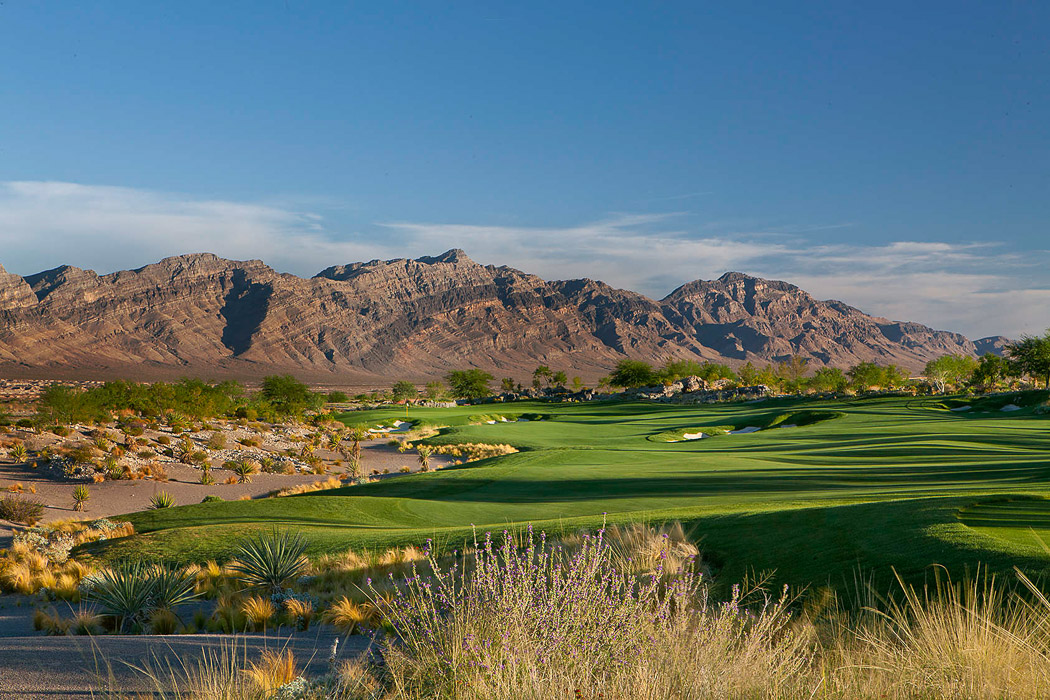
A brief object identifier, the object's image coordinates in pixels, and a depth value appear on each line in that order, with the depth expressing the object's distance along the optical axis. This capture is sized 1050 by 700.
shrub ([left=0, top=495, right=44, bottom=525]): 22.97
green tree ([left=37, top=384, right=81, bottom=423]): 41.75
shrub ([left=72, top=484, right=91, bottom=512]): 26.21
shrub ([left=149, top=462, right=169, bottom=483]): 32.72
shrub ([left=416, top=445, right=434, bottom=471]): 38.84
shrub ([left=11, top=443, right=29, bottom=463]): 33.50
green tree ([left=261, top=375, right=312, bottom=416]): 64.25
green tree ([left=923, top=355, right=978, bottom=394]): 89.77
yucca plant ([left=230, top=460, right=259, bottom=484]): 35.28
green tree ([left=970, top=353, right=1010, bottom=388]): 86.12
